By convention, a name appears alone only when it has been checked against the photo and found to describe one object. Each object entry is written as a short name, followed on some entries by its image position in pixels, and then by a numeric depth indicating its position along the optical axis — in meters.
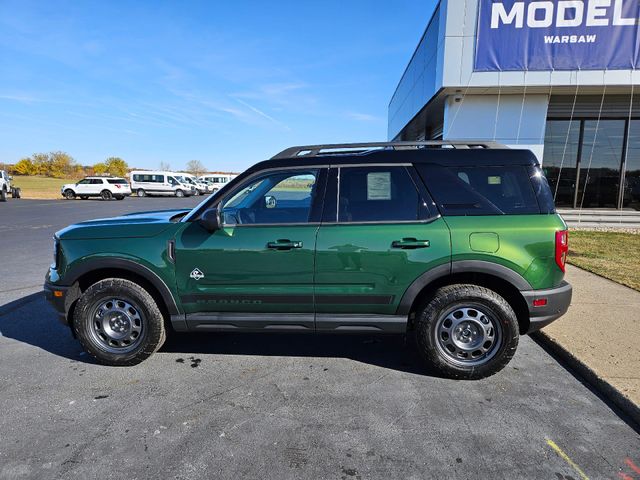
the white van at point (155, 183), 33.91
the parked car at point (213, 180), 44.40
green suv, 3.12
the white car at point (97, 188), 29.50
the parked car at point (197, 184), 37.59
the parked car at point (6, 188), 24.77
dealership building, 9.46
